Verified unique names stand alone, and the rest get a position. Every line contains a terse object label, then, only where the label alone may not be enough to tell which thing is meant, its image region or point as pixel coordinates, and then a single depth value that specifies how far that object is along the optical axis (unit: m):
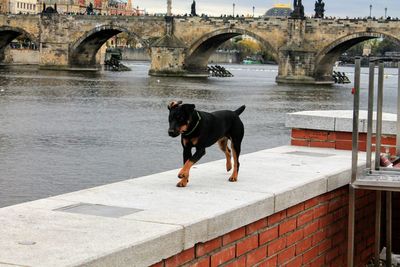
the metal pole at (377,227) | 5.04
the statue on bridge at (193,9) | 65.25
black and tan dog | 5.07
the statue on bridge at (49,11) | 65.62
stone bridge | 54.84
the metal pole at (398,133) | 5.79
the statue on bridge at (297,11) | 55.48
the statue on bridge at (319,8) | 58.28
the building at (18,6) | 122.75
